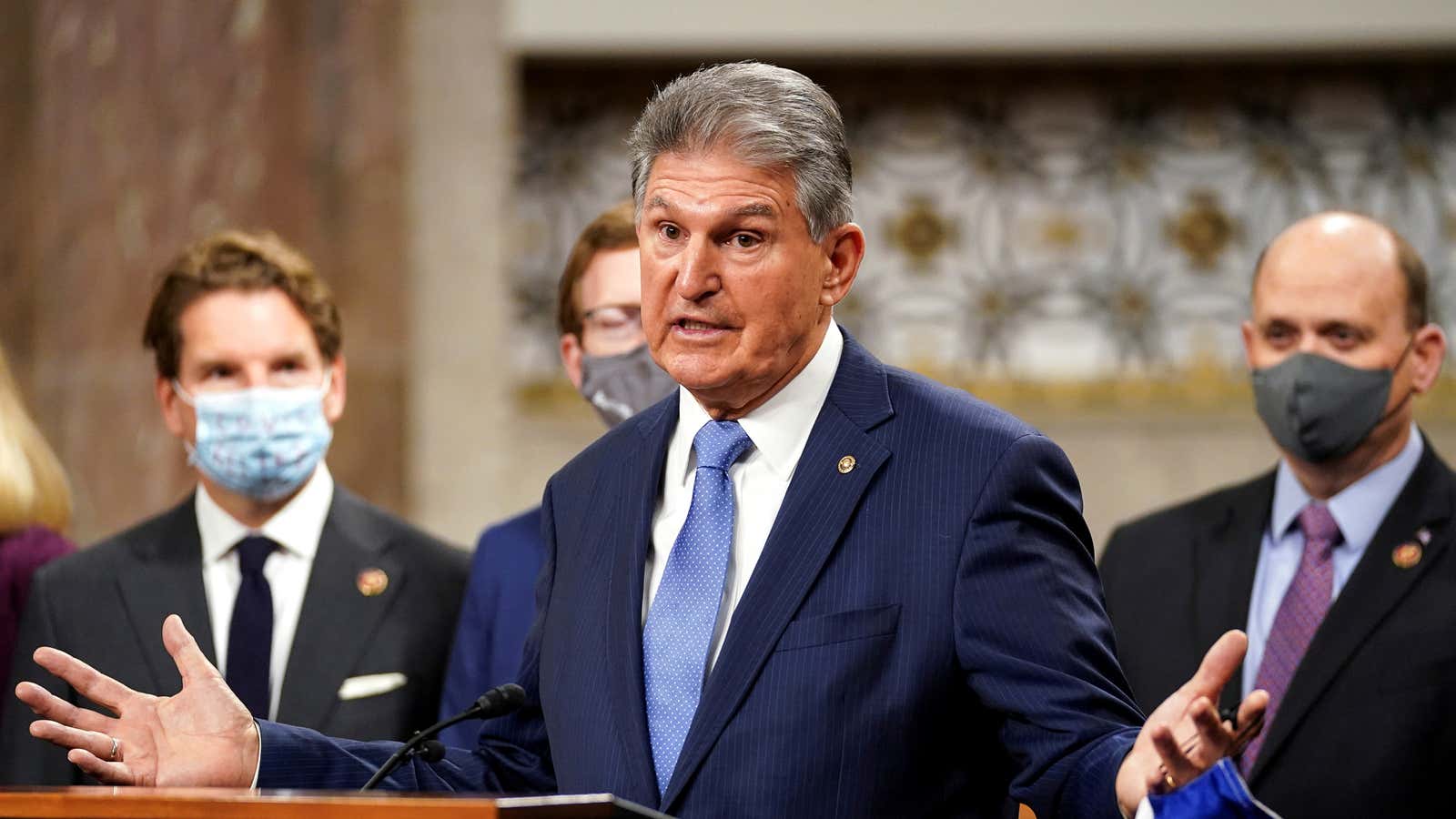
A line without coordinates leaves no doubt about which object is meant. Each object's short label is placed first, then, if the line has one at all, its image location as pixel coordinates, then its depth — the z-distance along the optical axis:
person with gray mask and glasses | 7.08
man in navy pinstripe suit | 4.60
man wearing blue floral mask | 7.09
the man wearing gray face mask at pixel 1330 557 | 7.05
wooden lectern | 3.64
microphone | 4.80
